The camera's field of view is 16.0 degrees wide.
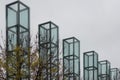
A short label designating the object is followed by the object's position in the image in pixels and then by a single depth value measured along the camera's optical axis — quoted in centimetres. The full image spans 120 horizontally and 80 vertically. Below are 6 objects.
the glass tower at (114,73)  4538
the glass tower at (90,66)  3466
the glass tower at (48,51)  2245
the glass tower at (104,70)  3847
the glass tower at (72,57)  2987
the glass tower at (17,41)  2075
